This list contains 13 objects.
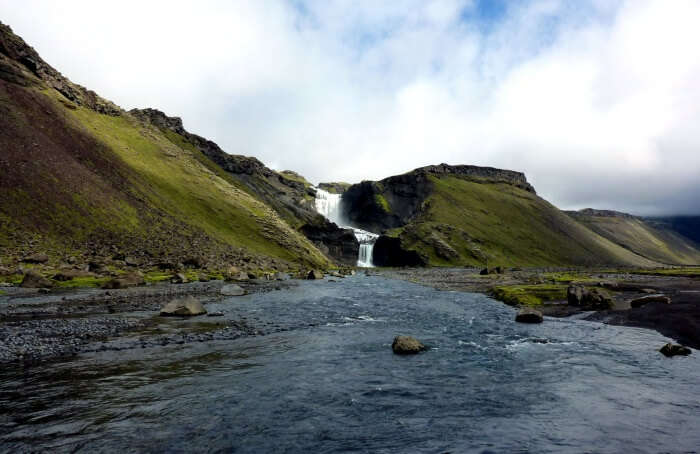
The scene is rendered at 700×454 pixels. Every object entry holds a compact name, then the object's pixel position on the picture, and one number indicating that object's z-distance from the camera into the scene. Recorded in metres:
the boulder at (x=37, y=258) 57.78
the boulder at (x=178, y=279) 62.63
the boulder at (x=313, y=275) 85.39
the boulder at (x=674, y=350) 23.23
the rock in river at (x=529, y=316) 34.91
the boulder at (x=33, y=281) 47.03
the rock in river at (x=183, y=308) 34.33
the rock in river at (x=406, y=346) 23.69
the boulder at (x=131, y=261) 68.44
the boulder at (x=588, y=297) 42.12
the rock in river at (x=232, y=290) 51.00
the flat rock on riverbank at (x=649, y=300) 40.99
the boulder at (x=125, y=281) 52.75
